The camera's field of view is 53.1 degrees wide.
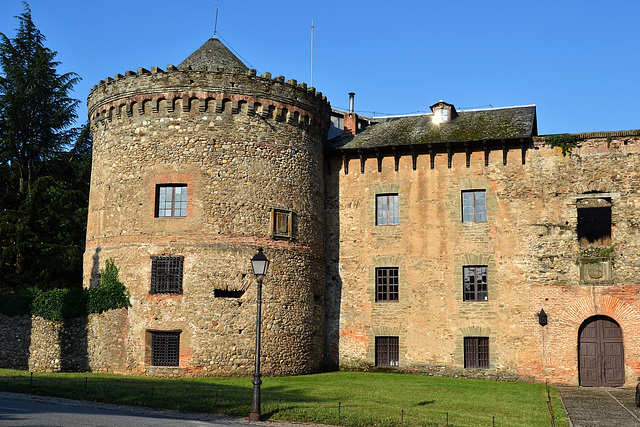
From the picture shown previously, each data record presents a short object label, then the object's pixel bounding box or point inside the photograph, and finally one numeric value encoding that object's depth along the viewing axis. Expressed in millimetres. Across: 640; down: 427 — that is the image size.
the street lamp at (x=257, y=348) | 14352
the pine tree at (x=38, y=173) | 32656
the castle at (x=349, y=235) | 22953
